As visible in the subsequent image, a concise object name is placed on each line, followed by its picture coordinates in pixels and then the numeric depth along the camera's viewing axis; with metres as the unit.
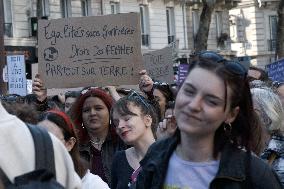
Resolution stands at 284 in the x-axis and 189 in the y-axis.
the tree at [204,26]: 22.84
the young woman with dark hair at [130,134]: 3.97
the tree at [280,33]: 21.09
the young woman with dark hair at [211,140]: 2.53
